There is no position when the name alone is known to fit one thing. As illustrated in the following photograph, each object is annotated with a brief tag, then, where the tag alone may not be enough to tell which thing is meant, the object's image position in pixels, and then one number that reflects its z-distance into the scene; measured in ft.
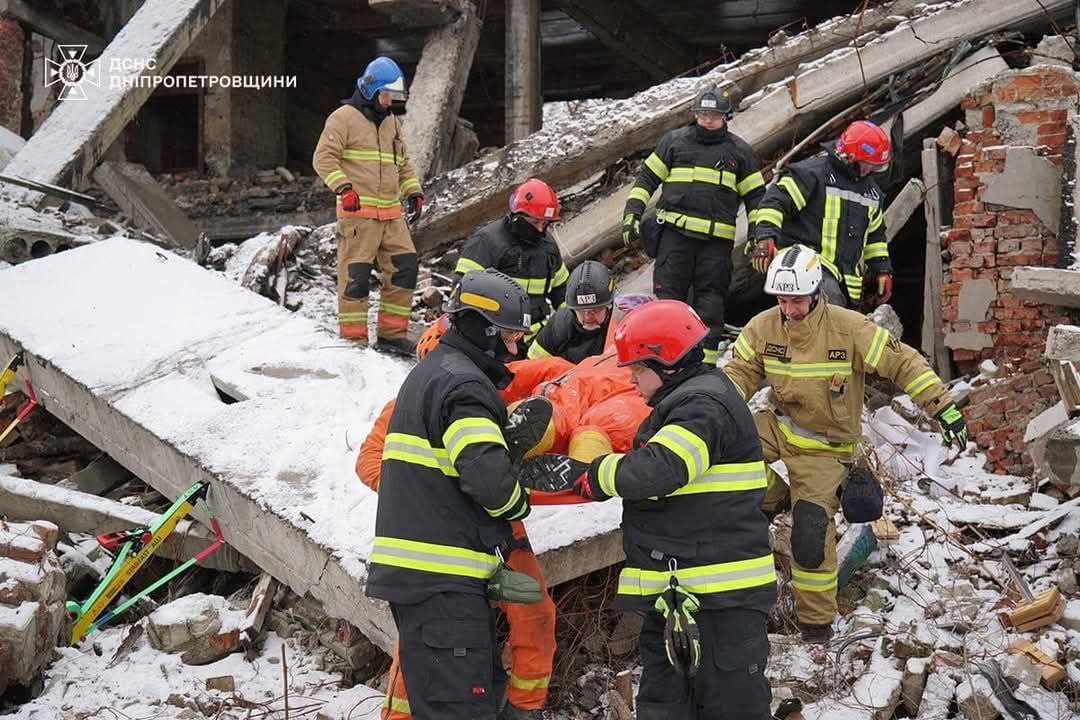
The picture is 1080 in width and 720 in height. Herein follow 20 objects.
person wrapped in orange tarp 11.42
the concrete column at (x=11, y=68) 42.34
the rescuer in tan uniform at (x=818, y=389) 14.26
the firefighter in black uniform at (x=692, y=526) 10.37
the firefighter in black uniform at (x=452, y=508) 10.30
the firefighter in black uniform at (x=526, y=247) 18.44
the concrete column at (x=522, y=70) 34.01
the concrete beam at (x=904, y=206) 23.77
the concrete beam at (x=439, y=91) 30.43
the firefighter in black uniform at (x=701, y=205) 19.80
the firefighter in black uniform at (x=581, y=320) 15.83
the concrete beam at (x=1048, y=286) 17.85
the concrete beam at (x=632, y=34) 37.93
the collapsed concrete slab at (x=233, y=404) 14.20
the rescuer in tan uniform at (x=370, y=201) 20.02
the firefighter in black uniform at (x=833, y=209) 18.15
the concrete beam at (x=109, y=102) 27.94
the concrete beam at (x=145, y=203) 32.30
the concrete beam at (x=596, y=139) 26.73
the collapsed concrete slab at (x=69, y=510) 17.29
